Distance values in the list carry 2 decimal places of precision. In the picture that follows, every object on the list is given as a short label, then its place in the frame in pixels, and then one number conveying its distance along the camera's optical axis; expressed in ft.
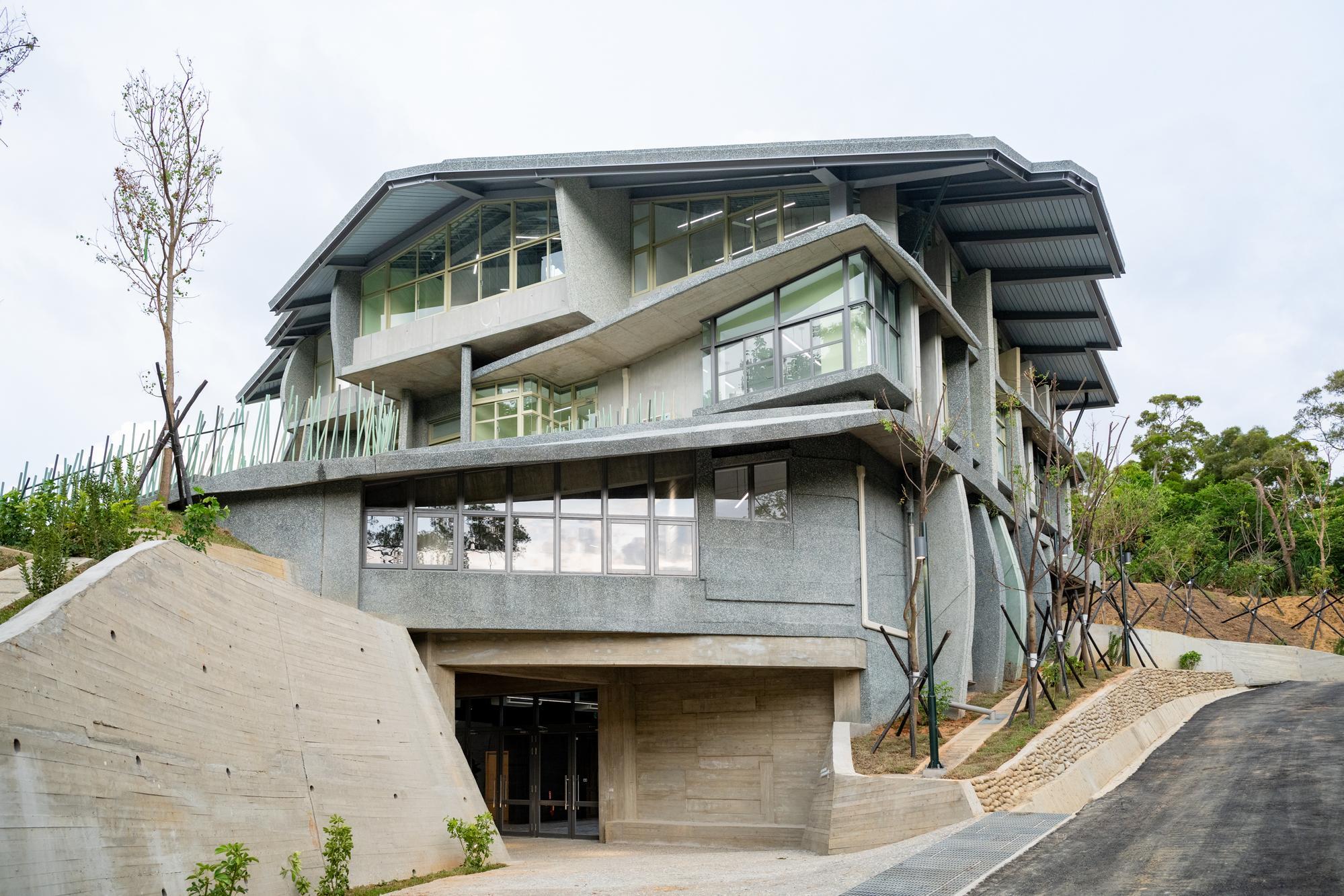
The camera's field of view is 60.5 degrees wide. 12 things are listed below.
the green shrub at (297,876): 36.63
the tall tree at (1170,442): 201.05
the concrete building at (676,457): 64.95
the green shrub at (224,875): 31.32
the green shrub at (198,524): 48.70
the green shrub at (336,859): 38.24
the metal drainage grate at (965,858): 38.17
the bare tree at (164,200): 67.31
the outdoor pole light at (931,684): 54.19
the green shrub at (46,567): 36.99
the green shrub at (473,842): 49.49
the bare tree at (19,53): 31.78
